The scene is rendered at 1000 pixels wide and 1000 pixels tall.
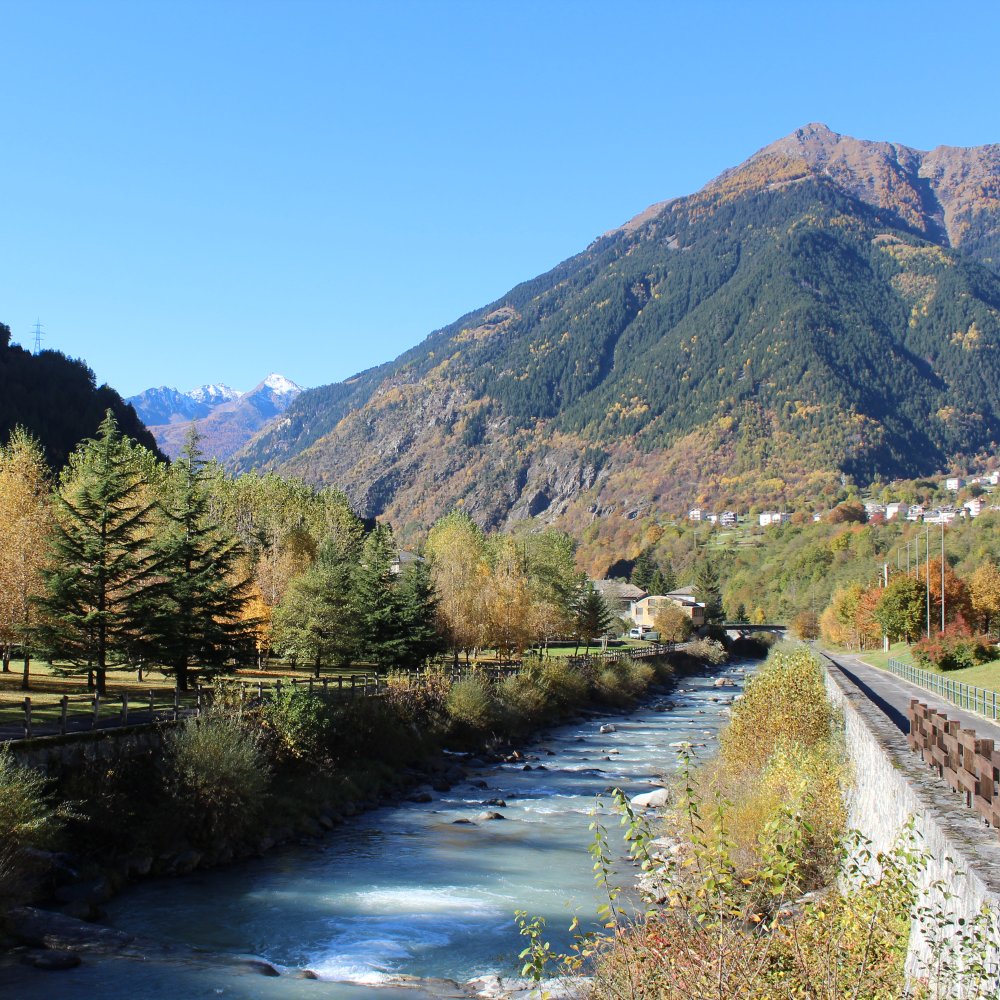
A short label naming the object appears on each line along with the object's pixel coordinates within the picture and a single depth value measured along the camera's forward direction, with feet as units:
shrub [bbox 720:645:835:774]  94.89
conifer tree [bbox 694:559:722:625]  513.86
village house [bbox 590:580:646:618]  513.86
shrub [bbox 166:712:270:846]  90.07
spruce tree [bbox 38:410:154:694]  123.13
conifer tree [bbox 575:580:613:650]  318.45
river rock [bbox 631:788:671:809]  106.93
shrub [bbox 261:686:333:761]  113.09
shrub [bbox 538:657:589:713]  201.98
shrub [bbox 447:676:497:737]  160.15
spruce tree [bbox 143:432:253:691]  131.44
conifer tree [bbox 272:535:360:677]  183.01
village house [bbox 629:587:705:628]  485.97
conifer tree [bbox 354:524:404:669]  187.32
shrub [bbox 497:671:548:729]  177.37
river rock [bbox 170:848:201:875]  84.12
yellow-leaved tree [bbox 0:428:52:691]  134.21
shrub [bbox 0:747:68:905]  65.31
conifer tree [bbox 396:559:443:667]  188.34
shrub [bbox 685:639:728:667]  390.62
